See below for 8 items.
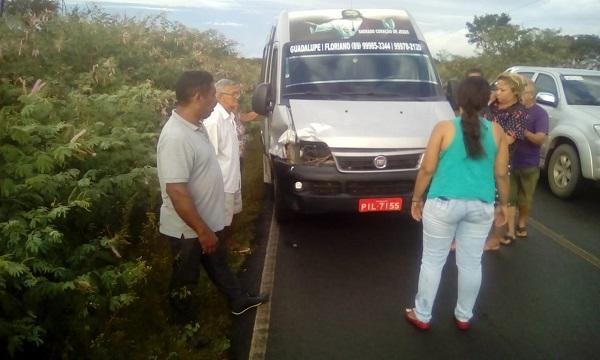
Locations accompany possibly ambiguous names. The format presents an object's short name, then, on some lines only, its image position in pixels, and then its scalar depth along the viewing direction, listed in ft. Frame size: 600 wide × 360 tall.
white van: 16.74
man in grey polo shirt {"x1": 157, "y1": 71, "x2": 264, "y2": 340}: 10.39
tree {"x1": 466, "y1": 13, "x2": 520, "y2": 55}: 96.53
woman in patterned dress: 15.98
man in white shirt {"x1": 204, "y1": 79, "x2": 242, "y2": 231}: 13.44
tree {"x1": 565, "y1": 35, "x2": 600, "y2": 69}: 96.01
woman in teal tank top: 11.12
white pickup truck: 23.18
